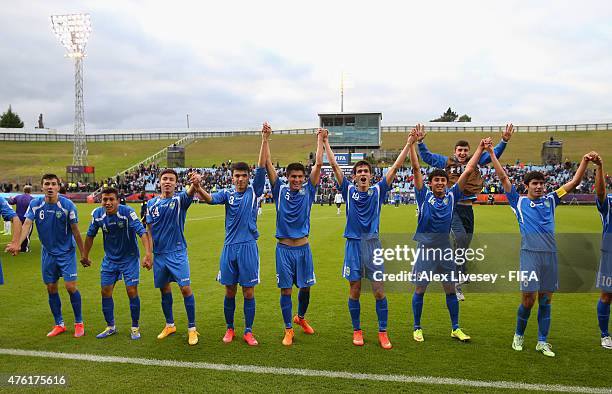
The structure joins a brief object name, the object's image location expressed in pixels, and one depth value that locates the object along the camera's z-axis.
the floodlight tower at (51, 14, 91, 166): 47.00
